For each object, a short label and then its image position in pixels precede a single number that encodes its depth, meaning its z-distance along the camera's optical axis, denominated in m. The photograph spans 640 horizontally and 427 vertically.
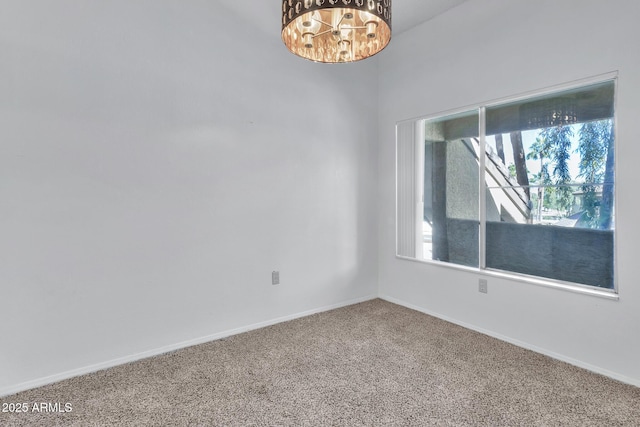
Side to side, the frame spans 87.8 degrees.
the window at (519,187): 2.36
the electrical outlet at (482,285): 2.94
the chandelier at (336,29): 1.46
